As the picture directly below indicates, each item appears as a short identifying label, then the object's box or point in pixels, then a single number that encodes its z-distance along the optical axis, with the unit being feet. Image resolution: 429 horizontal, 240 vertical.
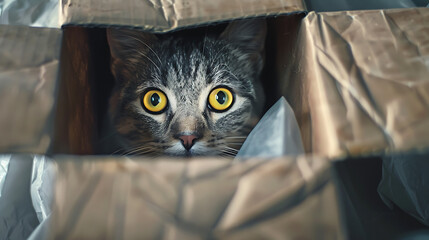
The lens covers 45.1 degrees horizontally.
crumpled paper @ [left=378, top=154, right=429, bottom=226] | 0.84
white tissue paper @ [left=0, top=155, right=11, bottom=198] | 0.89
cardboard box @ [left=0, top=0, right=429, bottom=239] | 0.66
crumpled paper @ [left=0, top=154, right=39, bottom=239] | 0.85
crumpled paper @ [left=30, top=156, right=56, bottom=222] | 0.86
